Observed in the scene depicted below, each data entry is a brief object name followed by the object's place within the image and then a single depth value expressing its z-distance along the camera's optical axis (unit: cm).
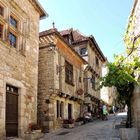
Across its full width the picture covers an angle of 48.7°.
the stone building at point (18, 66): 609
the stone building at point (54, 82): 898
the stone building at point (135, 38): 520
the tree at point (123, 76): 541
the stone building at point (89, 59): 1359
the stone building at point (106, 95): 2502
